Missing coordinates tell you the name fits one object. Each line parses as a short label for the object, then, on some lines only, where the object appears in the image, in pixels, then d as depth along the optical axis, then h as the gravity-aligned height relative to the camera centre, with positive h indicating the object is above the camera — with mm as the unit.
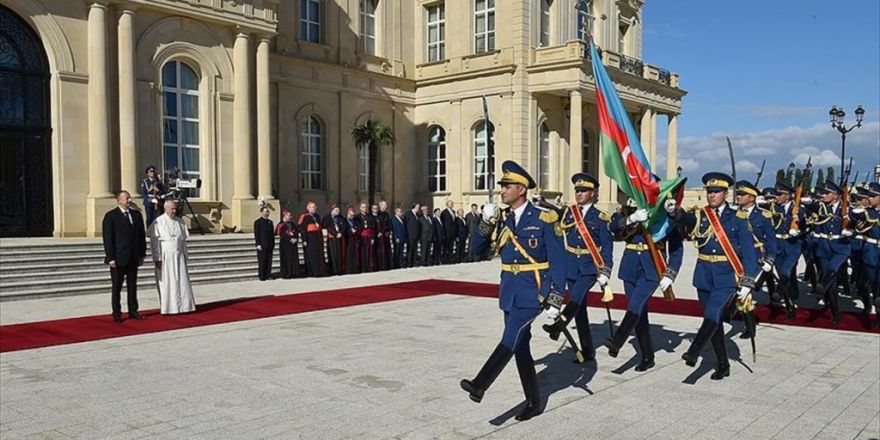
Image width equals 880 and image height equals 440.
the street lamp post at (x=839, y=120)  23625 +2810
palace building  18453 +3841
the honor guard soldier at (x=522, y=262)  5715 -428
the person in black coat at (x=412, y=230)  20484 -589
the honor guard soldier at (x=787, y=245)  11344 -624
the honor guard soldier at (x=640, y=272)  7523 -679
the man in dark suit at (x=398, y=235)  20266 -702
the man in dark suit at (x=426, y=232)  20797 -645
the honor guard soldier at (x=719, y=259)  7070 -512
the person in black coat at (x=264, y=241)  16703 -699
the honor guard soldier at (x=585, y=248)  7957 -444
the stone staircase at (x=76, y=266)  13914 -1163
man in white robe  11367 -752
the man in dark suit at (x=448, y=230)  21531 -607
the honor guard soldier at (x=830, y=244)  10750 -566
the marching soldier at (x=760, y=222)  8750 -195
